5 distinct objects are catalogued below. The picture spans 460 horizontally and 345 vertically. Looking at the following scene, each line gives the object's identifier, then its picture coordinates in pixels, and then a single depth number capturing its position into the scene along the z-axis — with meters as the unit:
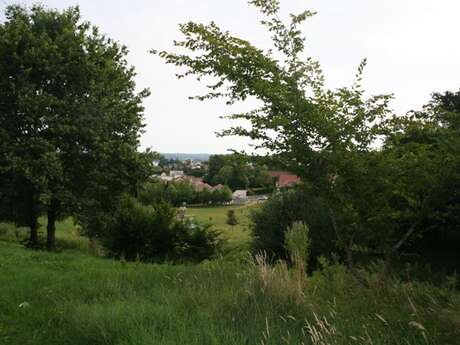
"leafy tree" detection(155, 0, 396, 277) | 5.89
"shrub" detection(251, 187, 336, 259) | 15.45
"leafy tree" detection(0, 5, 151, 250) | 15.76
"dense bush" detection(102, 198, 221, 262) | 16.17
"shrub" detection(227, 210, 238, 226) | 36.25
